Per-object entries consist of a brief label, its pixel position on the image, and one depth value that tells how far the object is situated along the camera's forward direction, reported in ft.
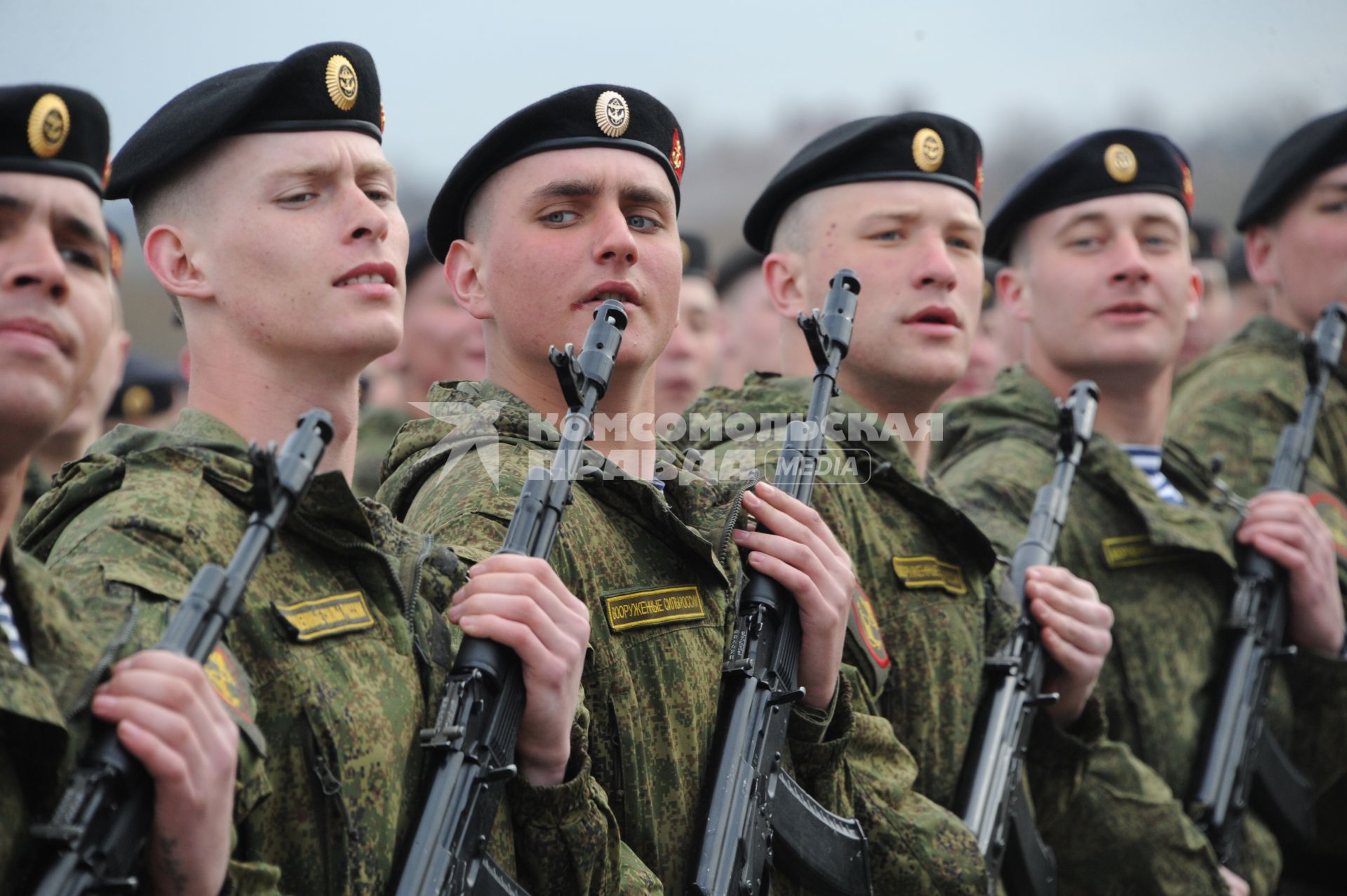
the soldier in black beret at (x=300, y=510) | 19.42
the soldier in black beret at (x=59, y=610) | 16.25
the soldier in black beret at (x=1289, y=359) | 45.91
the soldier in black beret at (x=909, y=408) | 31.65
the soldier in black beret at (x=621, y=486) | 24.31
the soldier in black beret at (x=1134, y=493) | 36.37
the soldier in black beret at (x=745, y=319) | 62.69
